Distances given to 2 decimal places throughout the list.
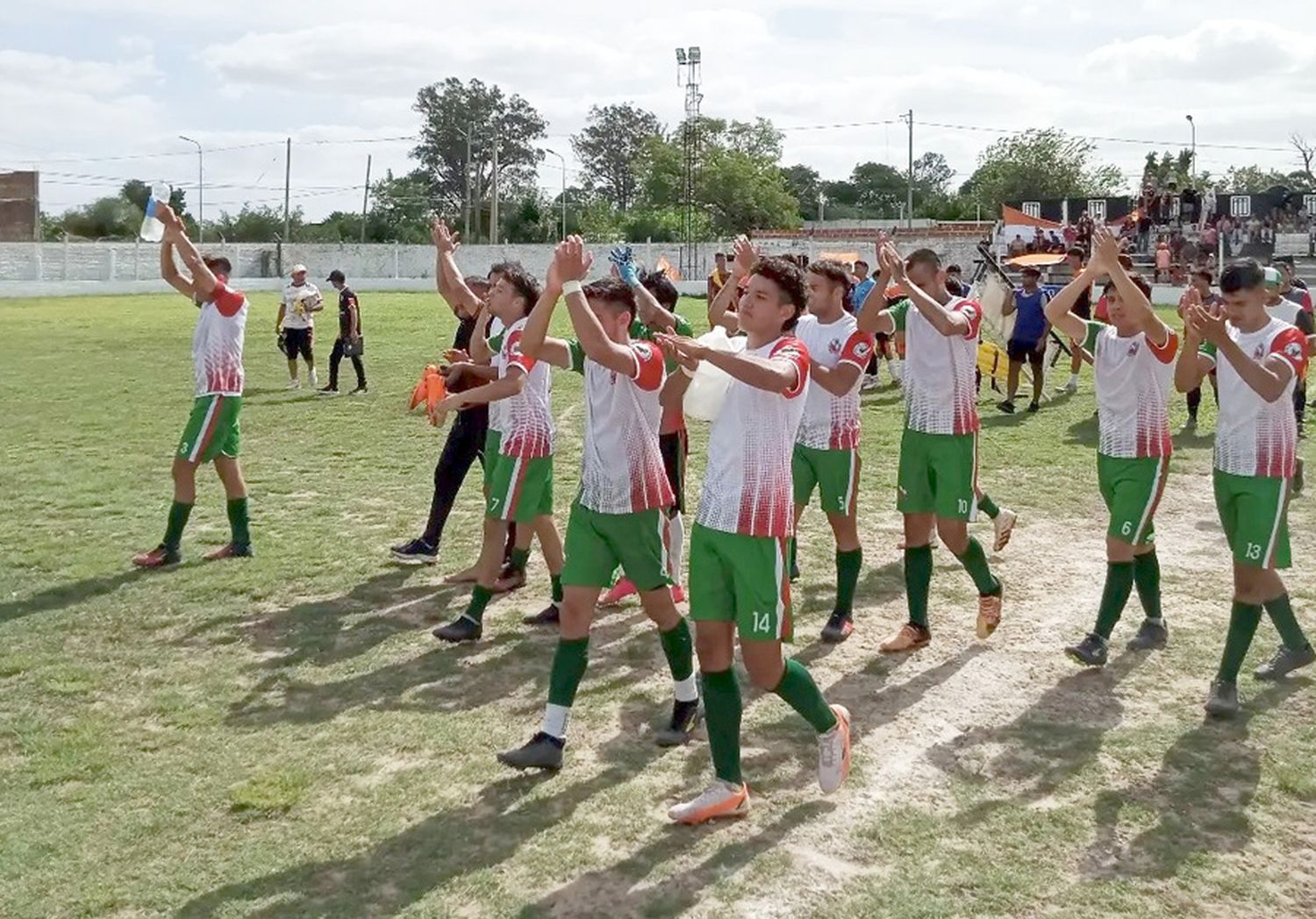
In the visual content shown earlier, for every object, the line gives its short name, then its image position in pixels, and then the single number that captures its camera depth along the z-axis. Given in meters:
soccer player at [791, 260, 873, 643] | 7.41
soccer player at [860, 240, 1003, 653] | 6.99
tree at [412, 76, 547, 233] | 89.94
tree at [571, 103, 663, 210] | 100.62
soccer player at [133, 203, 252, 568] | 8.84
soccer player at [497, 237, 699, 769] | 5.37
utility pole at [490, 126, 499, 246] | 62.44
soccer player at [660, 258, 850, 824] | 4.76
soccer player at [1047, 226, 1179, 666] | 6.70
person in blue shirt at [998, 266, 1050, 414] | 16.86
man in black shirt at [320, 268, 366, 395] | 18.73
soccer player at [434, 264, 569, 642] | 7.17
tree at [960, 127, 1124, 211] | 73.50
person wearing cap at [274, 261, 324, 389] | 19.45
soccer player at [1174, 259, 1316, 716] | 6.00
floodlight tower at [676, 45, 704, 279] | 53.44
